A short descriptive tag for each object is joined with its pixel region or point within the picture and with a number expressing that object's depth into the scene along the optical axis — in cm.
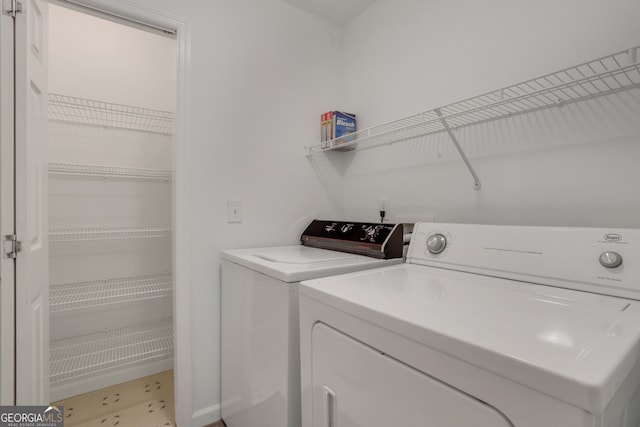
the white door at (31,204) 107
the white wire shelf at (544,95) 104
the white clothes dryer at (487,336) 50
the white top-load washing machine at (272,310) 107
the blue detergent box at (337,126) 199
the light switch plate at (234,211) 177
